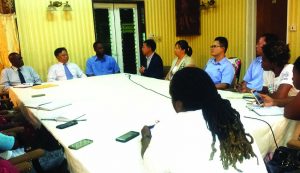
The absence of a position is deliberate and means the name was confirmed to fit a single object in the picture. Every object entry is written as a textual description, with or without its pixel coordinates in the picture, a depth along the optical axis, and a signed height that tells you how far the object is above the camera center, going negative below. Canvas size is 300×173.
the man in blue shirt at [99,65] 4.85 -0.33
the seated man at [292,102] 1.67 -0.42
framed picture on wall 5.52 +0.52
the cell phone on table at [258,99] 1.97 -0.42
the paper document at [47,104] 2.45 -0.52
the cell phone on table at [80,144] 1.46 -0.52
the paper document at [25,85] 3.78 -0.51
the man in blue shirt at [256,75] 2.94 -0.38
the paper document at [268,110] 1.81 -0.47
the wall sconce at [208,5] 5.28 +0.73
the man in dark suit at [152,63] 4.25 -0.29
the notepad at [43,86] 3.57 -0.50
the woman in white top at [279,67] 1.98 -0.21
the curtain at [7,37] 4.23 +0.19
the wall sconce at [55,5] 4.54 +0.70
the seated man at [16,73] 4.16 -0.37
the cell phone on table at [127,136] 1.51 -0.51
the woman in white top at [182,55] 3.92 -0.17
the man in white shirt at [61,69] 4.46 -0.35
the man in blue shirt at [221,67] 3.22 -0.30
